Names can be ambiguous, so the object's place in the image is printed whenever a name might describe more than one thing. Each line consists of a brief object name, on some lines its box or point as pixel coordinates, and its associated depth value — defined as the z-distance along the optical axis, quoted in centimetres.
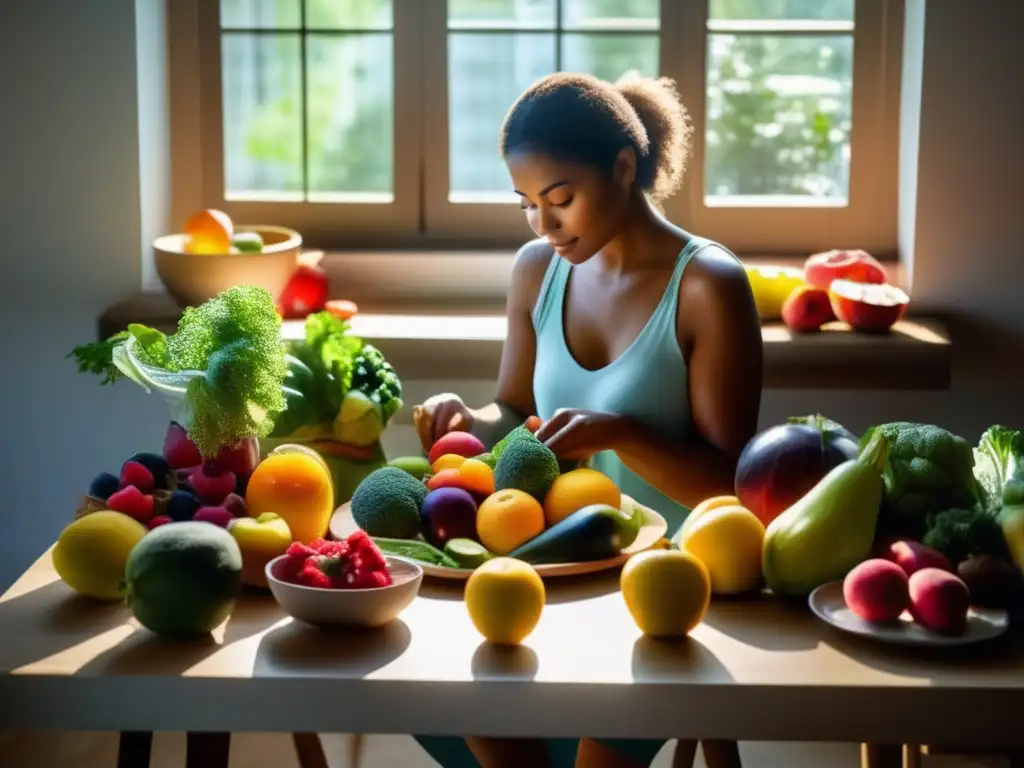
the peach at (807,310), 268
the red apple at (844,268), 275
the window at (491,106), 299
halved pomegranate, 266
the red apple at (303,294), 286
